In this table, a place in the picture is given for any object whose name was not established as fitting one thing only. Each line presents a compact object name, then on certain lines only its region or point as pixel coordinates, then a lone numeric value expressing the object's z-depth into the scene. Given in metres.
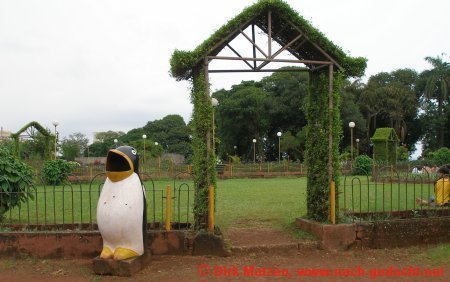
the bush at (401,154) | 36.28
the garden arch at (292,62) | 7.36
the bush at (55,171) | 21.36
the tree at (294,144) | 41.28
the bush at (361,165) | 26.37
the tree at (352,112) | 43.06
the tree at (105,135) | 74.93
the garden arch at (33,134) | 24.30
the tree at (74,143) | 47.69
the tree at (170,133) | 60.50
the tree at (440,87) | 48.81
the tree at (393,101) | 48.00
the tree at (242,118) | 44.91
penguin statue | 5.99
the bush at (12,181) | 8.28
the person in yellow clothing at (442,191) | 9.47
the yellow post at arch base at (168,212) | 6.90
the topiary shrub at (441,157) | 29.62
